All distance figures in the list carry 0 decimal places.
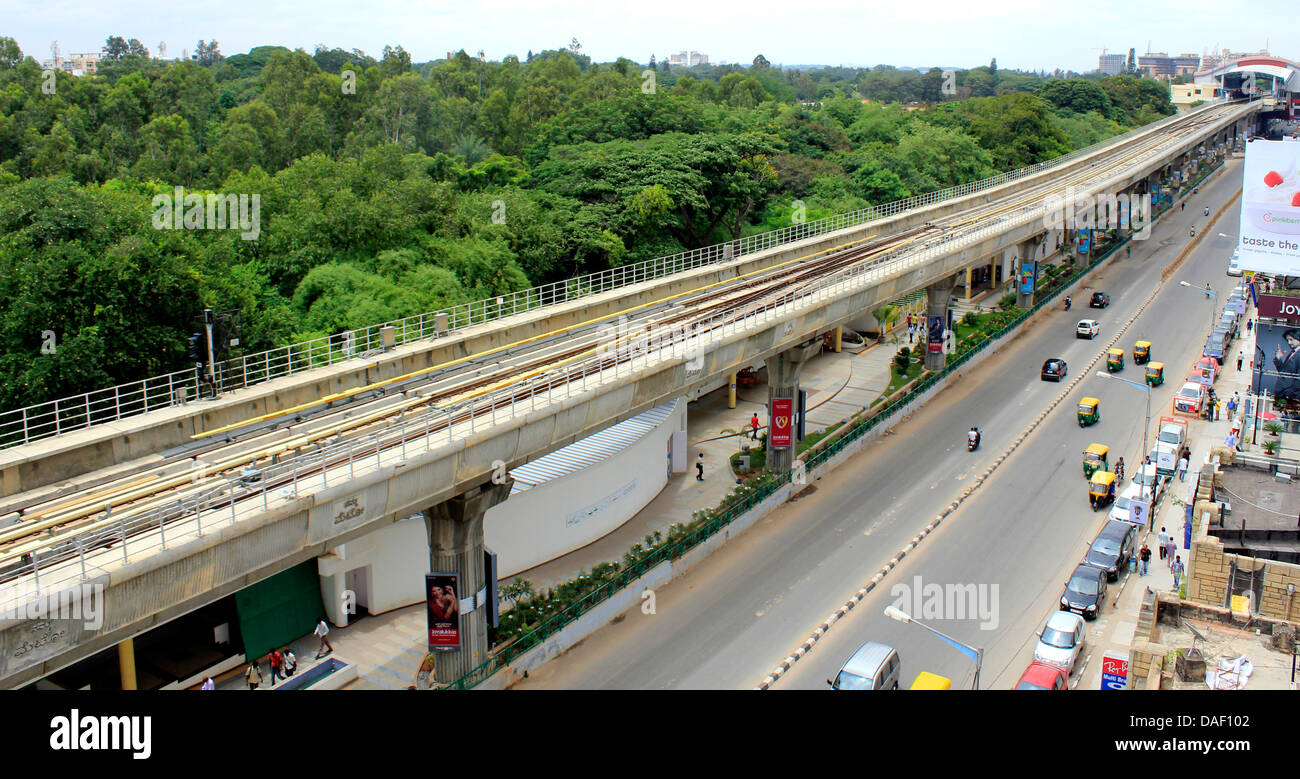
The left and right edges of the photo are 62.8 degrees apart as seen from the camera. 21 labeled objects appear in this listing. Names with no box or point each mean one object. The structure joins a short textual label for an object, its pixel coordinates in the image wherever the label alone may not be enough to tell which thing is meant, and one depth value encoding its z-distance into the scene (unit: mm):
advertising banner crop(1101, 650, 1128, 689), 27500
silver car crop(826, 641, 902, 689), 26516
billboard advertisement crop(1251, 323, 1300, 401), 48438
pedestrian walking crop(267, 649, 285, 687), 28859
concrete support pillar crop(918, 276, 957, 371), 56625
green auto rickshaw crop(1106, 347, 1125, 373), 57938
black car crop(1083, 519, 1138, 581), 34875
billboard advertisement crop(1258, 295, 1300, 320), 47031
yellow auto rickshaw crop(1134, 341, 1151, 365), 60094
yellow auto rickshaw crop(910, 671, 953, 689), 26391
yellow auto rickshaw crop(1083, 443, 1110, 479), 43719
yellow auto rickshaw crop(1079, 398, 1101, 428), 49719
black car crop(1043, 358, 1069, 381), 57312
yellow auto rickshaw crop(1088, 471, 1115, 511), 40688
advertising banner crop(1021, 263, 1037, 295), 69625
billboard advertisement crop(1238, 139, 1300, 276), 47156
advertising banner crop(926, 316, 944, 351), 56594
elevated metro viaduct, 19578
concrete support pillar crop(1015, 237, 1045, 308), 69562
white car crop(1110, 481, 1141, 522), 38594
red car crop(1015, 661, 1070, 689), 27266
